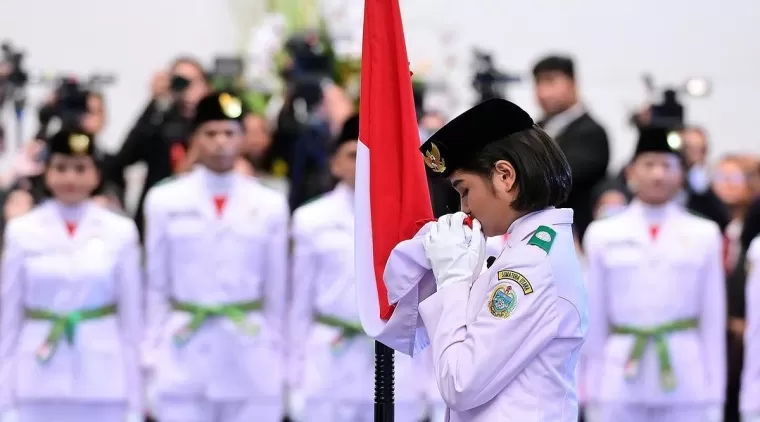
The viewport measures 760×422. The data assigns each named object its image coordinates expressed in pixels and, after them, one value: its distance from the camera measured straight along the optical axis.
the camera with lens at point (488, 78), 13.52
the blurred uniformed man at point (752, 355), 12.25
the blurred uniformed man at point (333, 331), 12.30
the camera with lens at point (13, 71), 14.60
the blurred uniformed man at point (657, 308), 12.05
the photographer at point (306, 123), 14.15
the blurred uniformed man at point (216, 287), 11.83
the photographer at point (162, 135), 14.31
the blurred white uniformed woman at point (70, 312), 11.67
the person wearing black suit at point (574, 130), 13.62
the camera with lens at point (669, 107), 13.23
